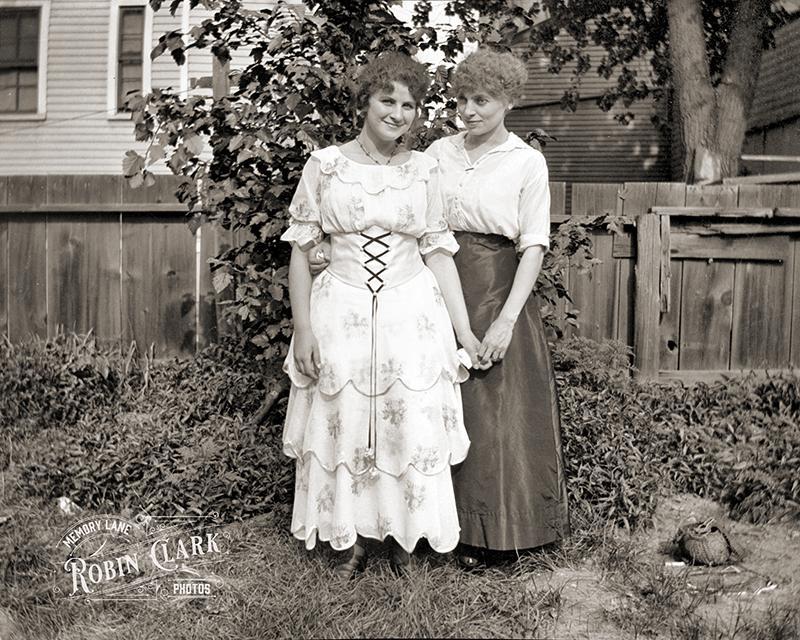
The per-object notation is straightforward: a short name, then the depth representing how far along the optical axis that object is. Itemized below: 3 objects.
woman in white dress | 2.86
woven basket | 3.56
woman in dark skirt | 3.05
